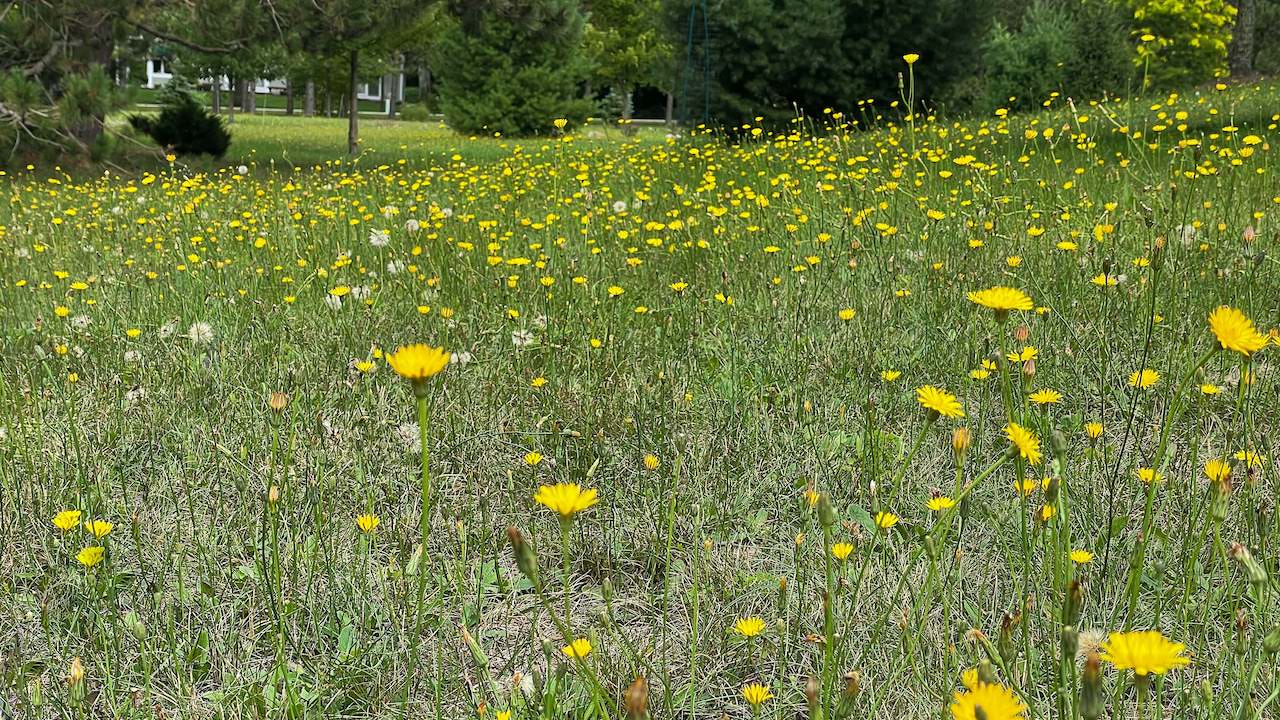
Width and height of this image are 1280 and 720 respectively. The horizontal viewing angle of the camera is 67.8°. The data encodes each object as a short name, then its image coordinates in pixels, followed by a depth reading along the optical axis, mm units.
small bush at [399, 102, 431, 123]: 36438
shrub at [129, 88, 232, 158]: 13117
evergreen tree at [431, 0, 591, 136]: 22984
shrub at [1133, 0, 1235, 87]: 23891
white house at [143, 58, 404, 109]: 49062
